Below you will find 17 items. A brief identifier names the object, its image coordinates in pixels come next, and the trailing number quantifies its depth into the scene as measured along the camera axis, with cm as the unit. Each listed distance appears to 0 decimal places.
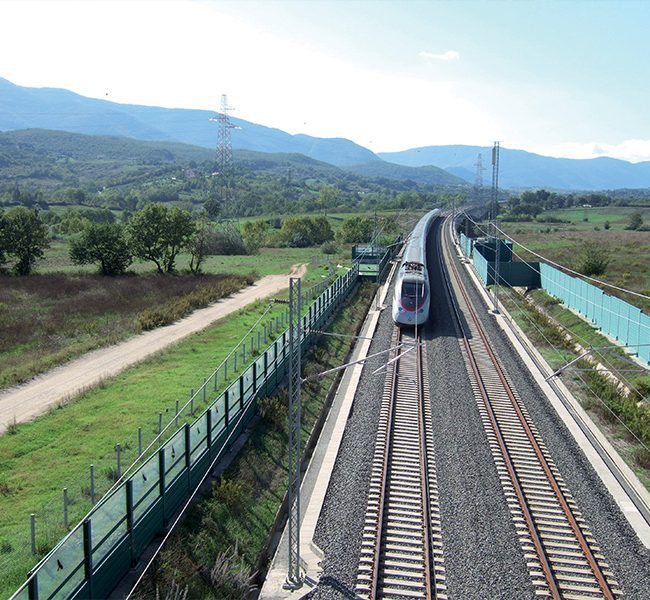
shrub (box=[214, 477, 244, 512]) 1666
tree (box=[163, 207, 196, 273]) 6228
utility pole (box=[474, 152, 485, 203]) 16858
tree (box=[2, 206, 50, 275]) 5838
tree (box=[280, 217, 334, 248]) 10325
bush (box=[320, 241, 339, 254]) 8618
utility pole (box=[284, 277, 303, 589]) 1375
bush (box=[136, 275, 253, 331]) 4084
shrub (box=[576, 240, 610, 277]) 5509
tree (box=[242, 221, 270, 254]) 10431
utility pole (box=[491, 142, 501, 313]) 4431
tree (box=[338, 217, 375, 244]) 10162
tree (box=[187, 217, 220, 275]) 6354
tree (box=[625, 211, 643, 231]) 12290
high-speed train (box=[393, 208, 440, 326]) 3603
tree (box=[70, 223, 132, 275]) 6084
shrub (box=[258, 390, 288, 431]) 2223
